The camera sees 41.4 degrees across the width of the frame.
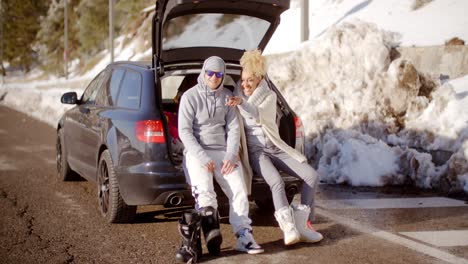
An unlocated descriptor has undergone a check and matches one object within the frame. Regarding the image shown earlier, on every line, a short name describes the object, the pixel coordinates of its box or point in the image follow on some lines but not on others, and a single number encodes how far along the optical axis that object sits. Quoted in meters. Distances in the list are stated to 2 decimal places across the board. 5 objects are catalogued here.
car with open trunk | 6.07
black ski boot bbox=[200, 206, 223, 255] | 5.33
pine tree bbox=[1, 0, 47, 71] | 81.75
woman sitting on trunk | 5.72
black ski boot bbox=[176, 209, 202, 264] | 5.18
